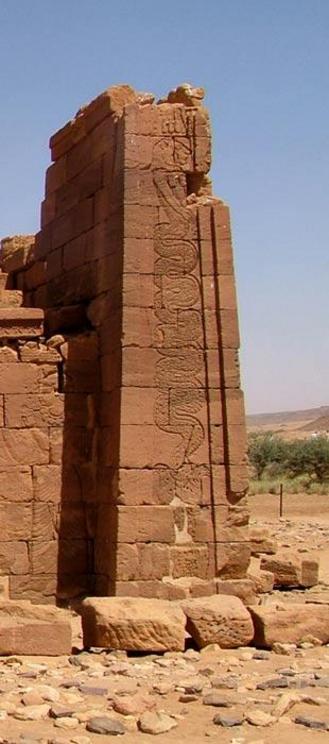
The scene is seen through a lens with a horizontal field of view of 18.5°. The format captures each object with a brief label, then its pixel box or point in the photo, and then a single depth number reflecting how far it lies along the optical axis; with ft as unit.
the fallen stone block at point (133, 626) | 26.96
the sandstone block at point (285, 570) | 43.32
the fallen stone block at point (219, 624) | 27.94
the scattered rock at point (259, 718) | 20.29
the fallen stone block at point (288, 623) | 28.37
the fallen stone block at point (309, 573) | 43.65
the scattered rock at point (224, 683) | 23.52
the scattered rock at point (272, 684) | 23.44
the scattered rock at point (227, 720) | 20.25
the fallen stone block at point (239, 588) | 33.81
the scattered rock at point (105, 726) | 19.54
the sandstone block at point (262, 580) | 40.09
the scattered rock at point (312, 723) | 20.16
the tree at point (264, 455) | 130.62
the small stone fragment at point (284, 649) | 27.81
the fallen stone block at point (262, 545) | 47.11
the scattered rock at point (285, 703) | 21.04
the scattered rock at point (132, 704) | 20.79
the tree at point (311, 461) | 124.47
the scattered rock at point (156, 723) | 19.84
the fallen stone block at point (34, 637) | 26.17
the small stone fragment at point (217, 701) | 21.70
